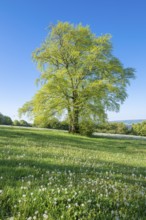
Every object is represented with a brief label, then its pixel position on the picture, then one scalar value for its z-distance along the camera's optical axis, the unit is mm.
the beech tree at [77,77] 31312
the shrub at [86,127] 31972
